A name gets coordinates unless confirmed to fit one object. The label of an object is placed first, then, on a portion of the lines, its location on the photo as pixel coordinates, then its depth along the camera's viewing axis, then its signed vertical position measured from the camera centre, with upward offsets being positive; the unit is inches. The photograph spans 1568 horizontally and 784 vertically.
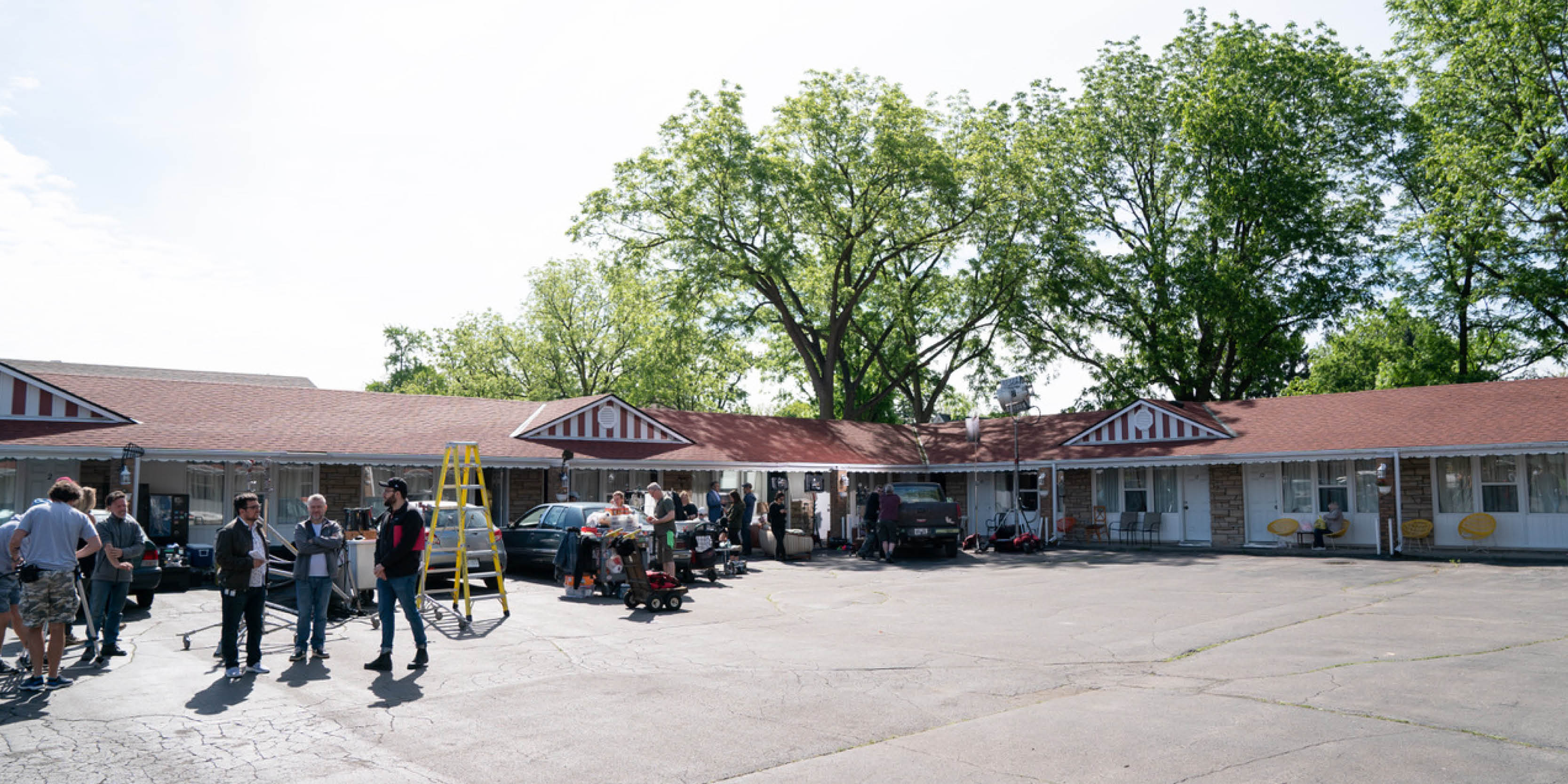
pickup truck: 955.3 -44.2
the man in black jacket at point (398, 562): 374.9 -32.1
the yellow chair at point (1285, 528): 1008.9 -57.5
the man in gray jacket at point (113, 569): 394.9 -36.4
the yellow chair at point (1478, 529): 913.5 -52.9
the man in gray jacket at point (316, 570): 389.1 -36.6
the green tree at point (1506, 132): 1184.8 +394.1
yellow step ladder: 499.8 -30.7
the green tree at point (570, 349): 2071.9 +243.6
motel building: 763.4 +12.3
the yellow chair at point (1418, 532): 932.6 -56.6
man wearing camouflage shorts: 341.1 -32.0
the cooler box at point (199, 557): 656.4 -52.3
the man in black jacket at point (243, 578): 359.3 -36.2
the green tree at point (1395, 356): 1417.3 +160.9
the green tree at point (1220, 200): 1412.4 +373.0
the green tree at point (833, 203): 1423.5 +370.8
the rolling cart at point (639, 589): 543.5 -61.2
